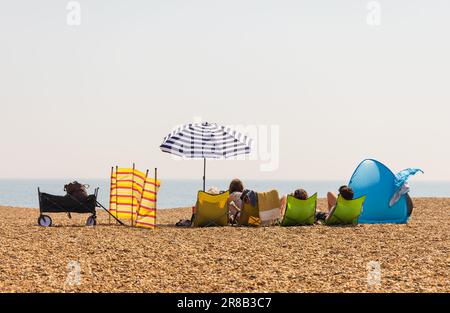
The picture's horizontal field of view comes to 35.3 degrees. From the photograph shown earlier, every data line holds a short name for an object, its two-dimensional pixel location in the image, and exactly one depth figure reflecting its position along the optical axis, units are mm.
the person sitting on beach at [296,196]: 16498
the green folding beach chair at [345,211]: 16609
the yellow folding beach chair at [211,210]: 16094
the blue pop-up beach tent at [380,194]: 18219
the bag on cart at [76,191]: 16391
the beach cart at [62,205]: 16188
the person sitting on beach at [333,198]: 16641
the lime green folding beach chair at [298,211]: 16281
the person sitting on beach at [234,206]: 16578
